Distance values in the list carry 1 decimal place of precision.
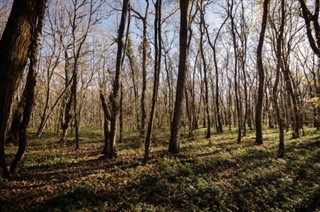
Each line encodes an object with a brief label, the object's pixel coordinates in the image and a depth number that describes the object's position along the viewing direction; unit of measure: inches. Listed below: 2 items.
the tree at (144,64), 690.4
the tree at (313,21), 450.6
